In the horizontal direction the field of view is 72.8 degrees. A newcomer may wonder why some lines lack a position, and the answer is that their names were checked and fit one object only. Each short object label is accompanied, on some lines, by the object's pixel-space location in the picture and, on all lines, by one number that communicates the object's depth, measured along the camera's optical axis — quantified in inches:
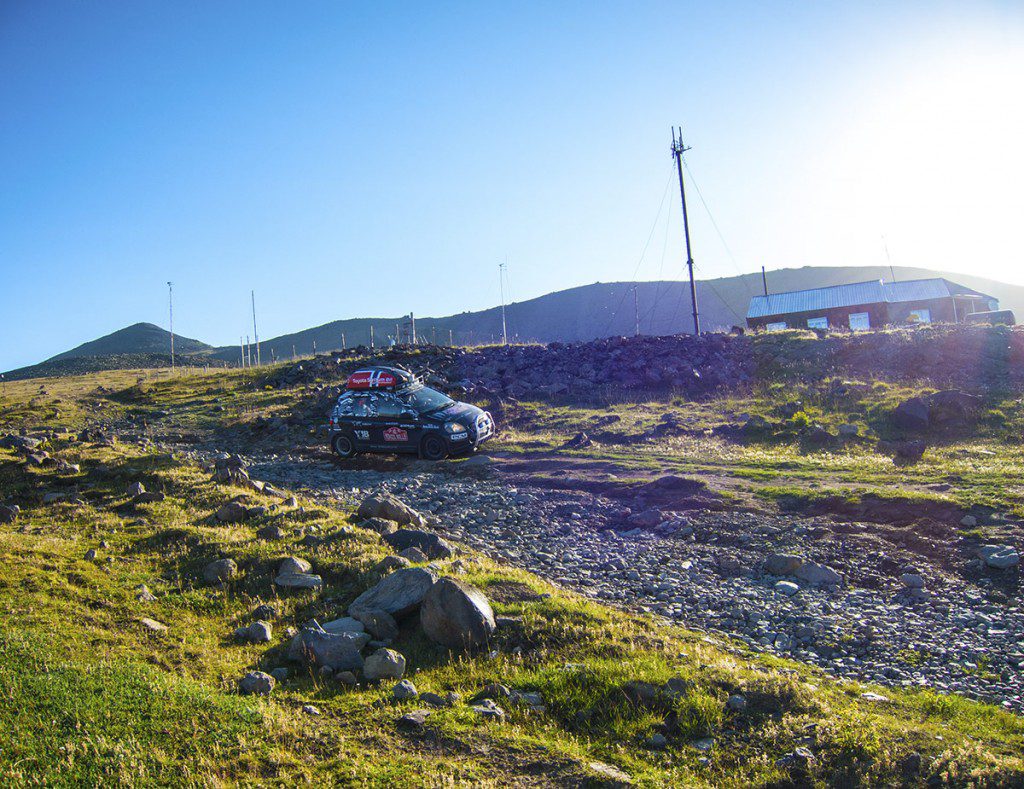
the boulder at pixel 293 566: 373.1
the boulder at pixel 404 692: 242.7
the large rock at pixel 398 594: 309.7
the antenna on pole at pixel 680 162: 1487.5
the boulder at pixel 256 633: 299.4
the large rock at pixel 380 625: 298.5
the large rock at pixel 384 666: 260.4
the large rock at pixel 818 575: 378.9
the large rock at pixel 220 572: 364.8
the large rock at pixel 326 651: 267.7
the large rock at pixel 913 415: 784.0
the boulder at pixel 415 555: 394.6
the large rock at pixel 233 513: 481.7
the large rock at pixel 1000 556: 369.7
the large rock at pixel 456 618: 287.0
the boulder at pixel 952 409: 780.6
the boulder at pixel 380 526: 456.3
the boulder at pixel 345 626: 296.8
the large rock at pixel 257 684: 244.2
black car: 804.6
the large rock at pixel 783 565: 396.2
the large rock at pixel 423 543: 413.4
